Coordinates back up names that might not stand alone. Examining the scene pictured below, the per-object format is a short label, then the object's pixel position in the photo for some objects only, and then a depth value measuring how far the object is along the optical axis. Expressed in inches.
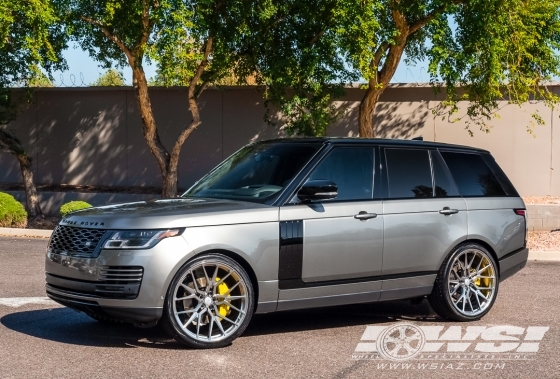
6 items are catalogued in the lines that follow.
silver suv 295.0
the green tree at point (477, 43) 682.8
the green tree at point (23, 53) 681.0
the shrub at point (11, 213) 804.6
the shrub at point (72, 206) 800.9
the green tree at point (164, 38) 686.5
